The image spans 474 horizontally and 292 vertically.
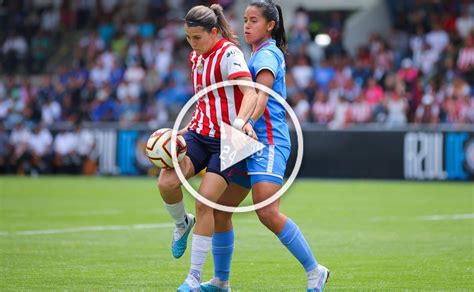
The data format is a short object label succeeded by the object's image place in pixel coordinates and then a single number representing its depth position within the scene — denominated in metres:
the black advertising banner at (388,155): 44.37
